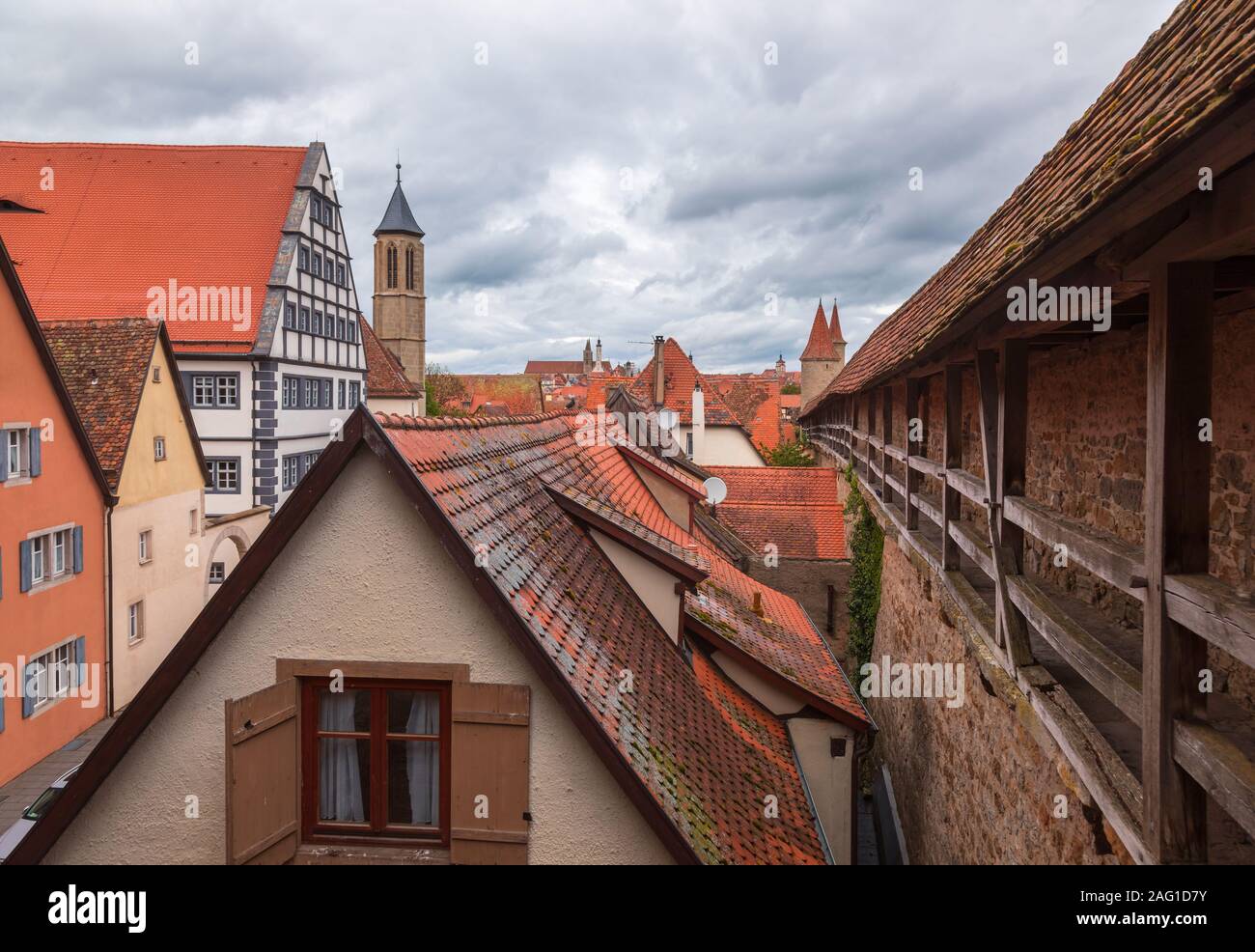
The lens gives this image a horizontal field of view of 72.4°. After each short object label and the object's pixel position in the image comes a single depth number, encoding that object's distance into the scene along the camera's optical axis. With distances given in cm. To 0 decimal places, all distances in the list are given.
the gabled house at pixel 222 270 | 2472
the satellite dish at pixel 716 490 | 1773
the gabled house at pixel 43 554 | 1362
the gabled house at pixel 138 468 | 1706
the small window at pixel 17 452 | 1371
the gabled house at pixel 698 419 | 3067
